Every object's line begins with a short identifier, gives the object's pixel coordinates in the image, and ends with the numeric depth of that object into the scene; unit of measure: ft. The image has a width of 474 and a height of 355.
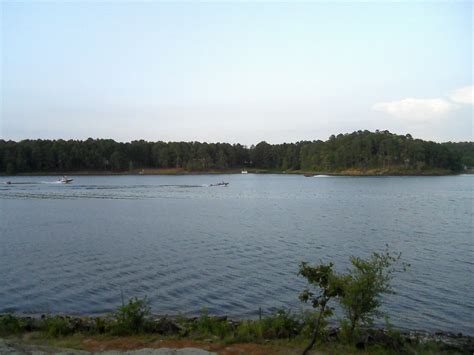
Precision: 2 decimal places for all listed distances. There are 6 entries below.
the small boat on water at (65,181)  388.45
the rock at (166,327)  34.82
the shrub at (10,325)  35.22
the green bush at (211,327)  34.19
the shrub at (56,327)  34.27
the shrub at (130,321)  34.30
